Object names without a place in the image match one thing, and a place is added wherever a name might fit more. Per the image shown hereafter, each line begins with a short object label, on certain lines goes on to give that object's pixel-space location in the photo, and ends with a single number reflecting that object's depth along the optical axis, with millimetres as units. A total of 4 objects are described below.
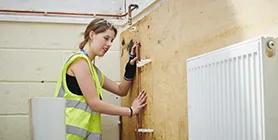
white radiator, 1210
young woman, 2502
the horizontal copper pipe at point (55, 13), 3169
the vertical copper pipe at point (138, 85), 2723
